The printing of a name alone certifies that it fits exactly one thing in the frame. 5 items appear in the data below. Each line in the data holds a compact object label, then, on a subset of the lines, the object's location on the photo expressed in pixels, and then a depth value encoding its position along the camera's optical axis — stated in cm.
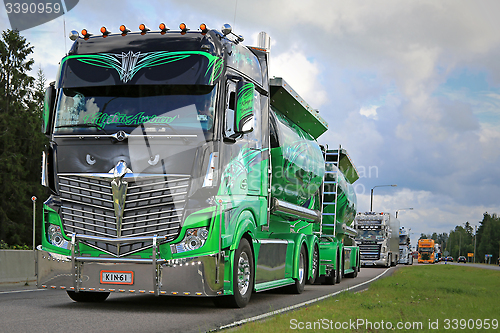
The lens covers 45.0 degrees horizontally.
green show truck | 853
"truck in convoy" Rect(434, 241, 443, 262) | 9315
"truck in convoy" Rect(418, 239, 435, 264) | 8756
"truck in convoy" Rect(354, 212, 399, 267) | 4125
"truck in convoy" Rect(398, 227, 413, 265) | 6612
